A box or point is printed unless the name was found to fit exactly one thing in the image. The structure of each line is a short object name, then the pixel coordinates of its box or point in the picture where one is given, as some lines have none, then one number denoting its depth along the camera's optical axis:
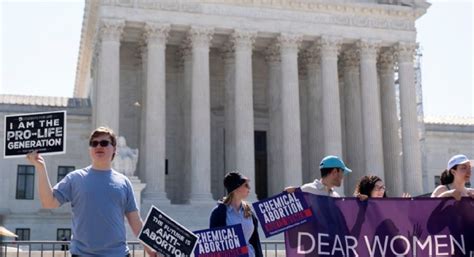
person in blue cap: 10.05
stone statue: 36.41
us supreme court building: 40.81
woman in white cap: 10.10
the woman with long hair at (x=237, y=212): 9.60
